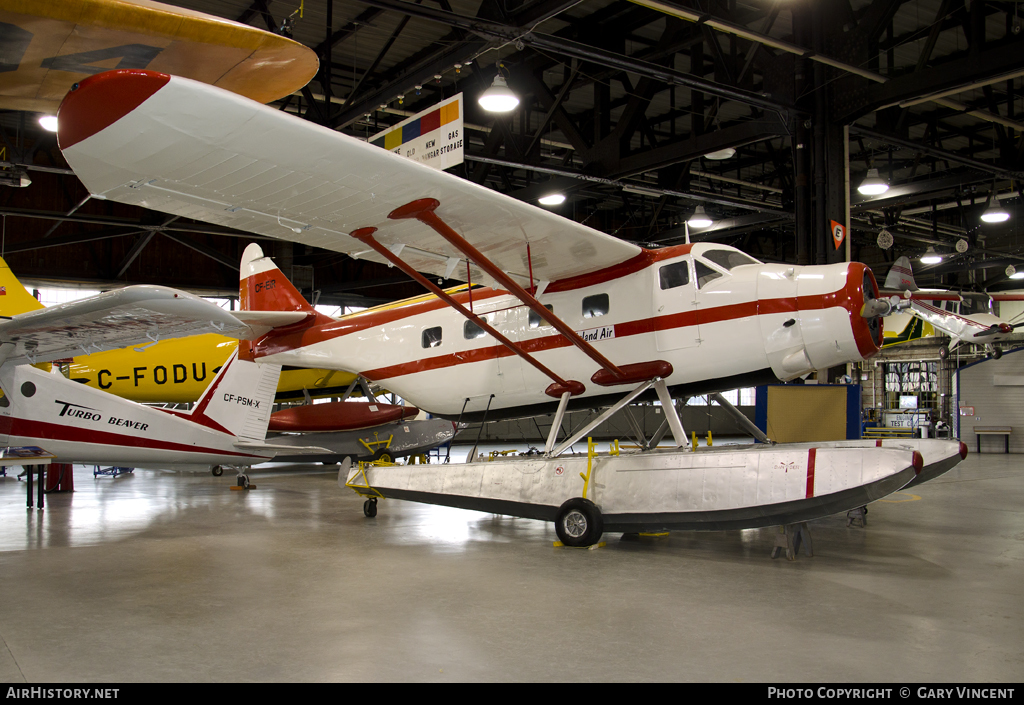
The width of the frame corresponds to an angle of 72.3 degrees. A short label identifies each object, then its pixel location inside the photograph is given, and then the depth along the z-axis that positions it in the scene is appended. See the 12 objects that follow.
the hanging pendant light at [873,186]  12.69
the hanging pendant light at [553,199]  15.39
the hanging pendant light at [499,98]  9.04
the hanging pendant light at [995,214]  15.67
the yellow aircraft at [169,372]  14.05
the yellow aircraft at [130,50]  3.50
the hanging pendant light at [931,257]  19.52
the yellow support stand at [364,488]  7.69
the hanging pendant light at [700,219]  15.56
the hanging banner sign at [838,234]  10.01
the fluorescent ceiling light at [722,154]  13.02
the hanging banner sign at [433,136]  7.85
